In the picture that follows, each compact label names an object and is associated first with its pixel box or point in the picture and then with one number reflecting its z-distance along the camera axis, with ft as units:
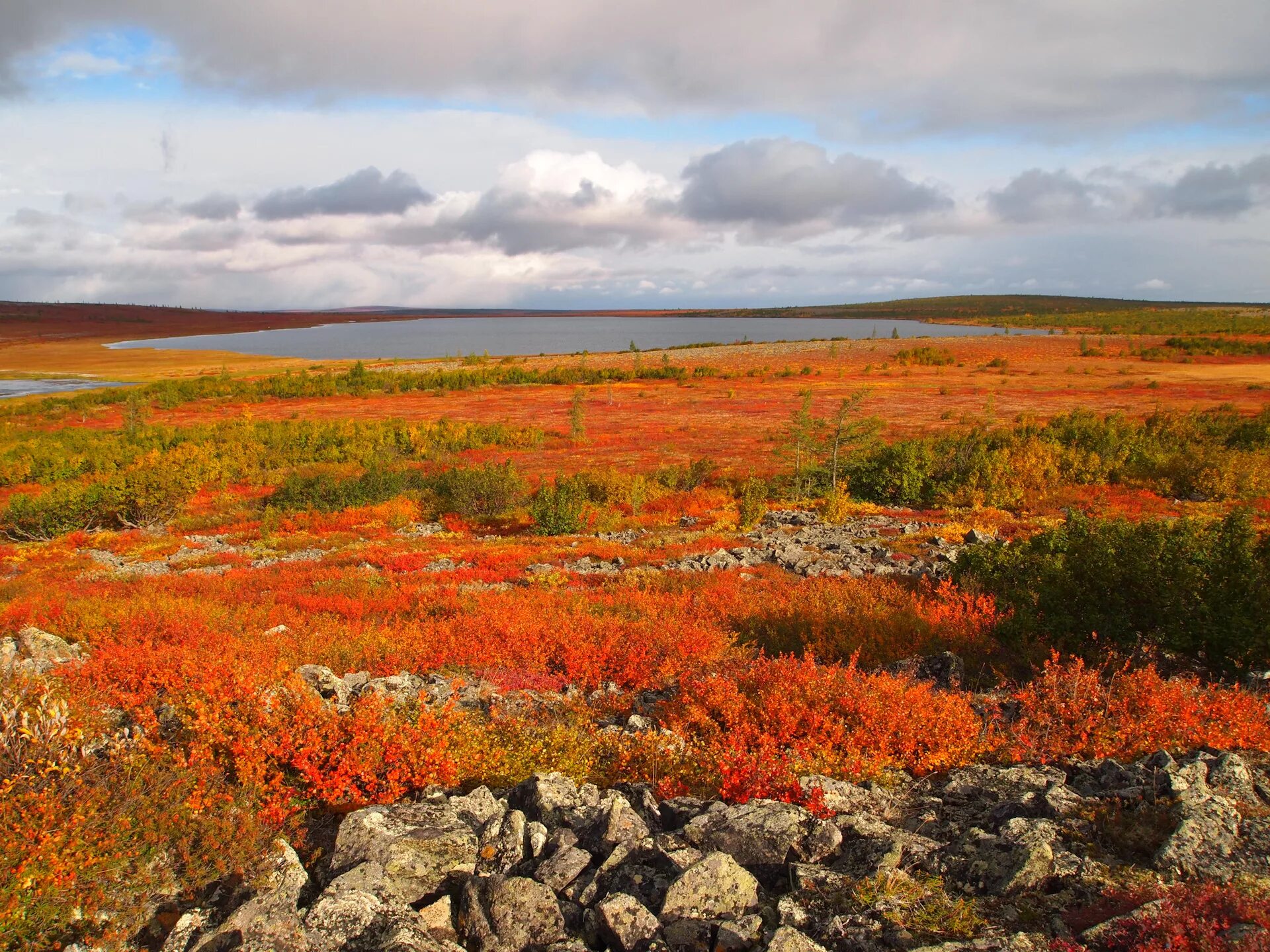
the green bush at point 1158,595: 23.86
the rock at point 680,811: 14.88
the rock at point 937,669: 24.57
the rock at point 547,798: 14.65
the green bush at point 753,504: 67.10
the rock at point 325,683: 22.06
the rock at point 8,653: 22.20
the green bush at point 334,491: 83.15
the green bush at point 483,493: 80.33
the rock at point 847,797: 15.35
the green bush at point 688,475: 92.32
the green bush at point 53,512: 73.31
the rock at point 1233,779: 14.93
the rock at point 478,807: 14.58
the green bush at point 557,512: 70.08
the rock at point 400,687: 22.15
